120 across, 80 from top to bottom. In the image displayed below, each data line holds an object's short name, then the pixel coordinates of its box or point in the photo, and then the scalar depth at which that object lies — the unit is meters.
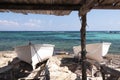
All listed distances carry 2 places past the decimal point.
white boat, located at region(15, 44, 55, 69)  4.81
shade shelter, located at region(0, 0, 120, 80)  2.54
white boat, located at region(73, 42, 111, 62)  6.05
